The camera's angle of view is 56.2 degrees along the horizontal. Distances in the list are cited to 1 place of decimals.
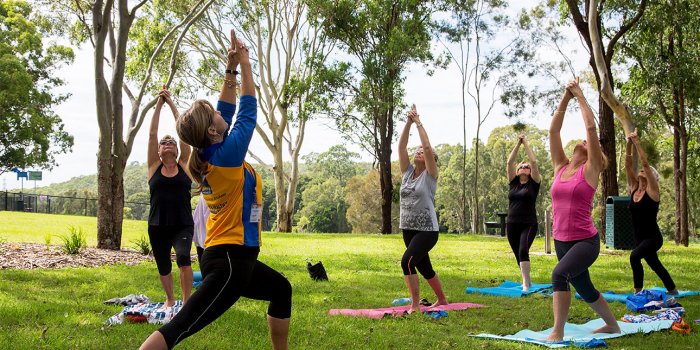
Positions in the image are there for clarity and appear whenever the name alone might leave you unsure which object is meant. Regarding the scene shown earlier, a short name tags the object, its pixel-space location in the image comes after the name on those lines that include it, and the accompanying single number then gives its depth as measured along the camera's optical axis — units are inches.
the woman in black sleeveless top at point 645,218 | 338.3
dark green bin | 728.3
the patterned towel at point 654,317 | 279.4
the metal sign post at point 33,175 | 1704.0
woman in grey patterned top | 302.2
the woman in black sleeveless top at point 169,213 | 279.3
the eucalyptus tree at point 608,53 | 679.1
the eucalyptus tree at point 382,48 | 1214.9
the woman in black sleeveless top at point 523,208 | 387.9
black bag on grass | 440.1
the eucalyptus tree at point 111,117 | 579.8
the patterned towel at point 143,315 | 260.4
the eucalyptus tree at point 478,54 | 1475.1
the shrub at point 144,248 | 570.9
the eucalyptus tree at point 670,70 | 868.6
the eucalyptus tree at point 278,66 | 1368.1
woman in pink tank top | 234.5
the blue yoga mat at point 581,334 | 237.1
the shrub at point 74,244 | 516.1
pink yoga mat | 301.7
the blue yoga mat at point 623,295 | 352.8
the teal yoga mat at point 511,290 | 380.8
